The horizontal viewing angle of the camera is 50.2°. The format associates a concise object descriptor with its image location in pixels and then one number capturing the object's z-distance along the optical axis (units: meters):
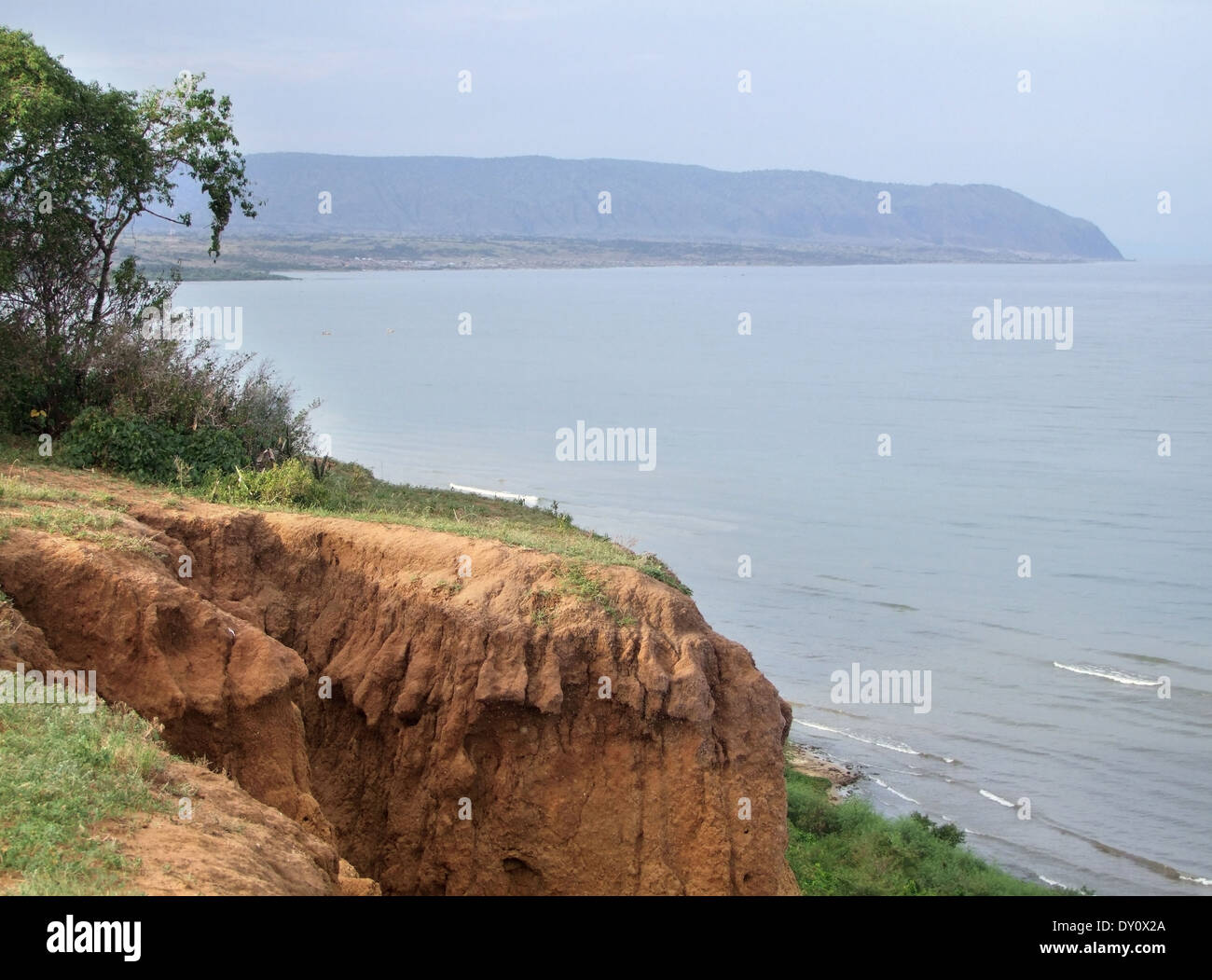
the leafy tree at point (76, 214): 19.09
